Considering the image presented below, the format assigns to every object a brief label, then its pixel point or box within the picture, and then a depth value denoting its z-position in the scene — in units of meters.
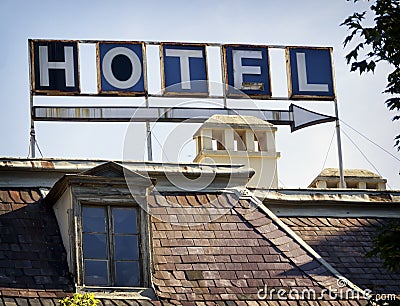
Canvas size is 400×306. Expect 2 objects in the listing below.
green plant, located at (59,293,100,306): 20.67
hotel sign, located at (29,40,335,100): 29.69
